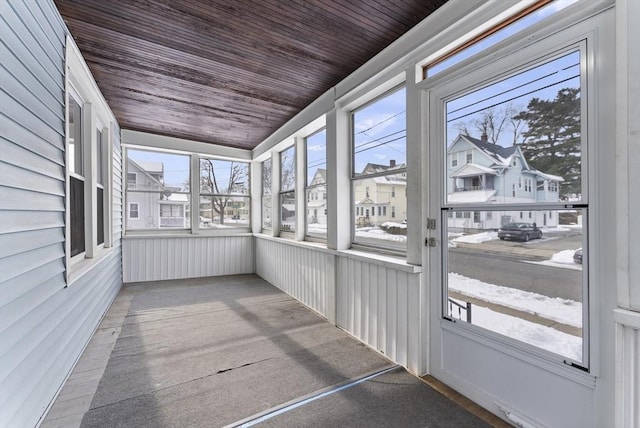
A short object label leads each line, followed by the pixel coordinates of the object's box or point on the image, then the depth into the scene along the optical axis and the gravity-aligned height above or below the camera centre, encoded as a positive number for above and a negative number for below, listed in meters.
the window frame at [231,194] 5.57 +0.38
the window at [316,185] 3.76 +0.36
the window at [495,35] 1.53 +1.07
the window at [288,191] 4.58 +0.36
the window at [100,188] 3.57 +0.33
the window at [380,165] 2.52 +0.44
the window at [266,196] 5.50 +0.33
